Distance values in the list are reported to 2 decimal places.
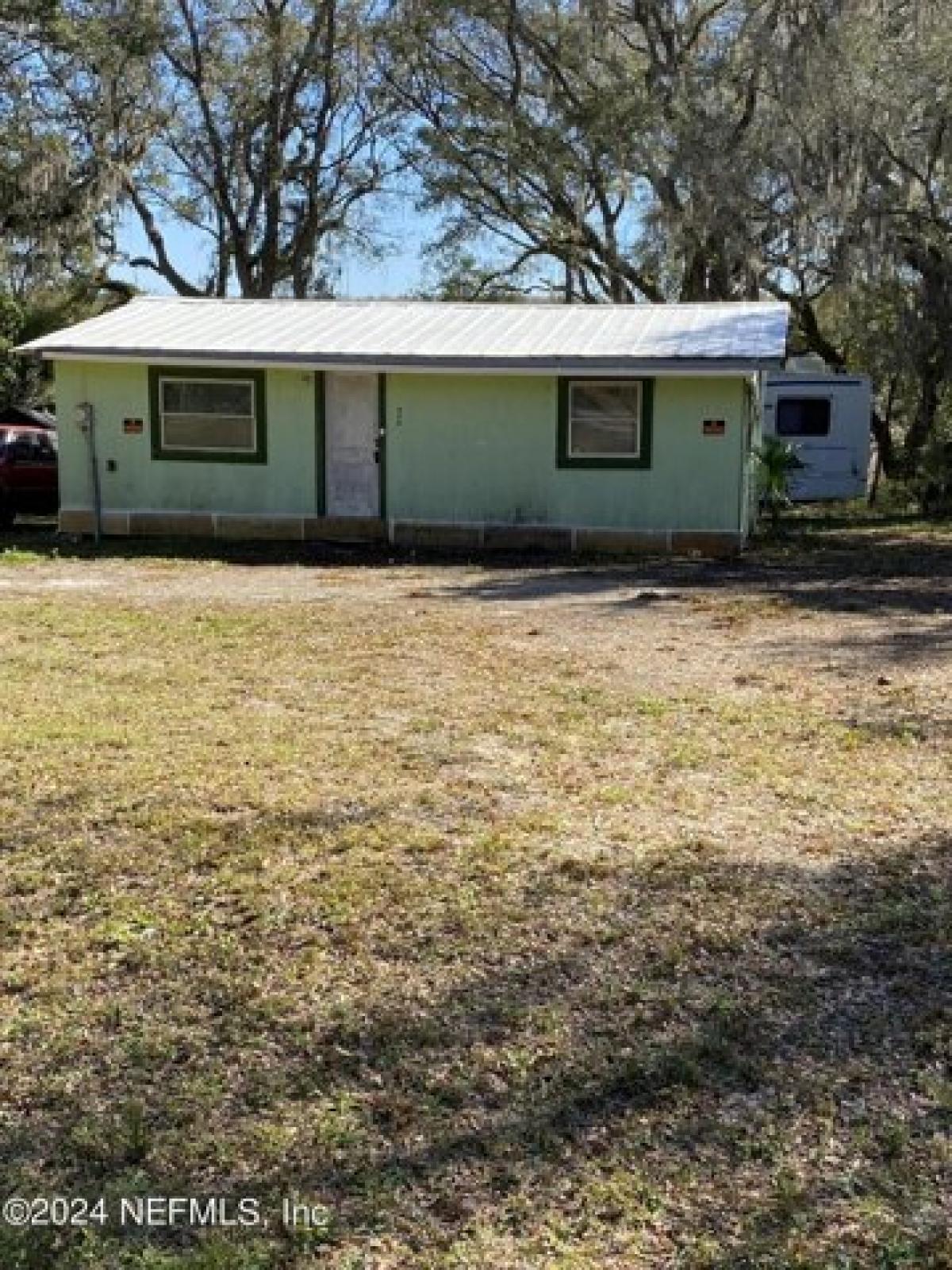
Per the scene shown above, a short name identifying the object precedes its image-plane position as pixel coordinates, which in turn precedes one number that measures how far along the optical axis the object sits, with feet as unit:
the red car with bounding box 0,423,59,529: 52.80
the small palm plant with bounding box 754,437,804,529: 47.39
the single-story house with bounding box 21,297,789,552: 43.34
